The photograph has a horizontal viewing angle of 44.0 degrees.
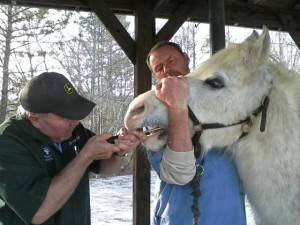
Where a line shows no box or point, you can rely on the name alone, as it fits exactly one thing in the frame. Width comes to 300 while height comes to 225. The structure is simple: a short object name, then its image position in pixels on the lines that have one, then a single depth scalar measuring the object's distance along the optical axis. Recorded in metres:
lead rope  1.77
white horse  1.89
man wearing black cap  1.67
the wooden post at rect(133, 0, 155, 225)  3.87
